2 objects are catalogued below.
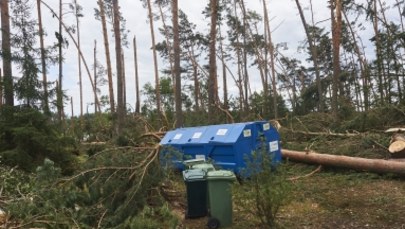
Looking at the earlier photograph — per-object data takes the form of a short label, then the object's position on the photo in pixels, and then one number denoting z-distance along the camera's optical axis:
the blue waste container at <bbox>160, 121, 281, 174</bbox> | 7.73
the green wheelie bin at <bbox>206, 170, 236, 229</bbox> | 5.29
